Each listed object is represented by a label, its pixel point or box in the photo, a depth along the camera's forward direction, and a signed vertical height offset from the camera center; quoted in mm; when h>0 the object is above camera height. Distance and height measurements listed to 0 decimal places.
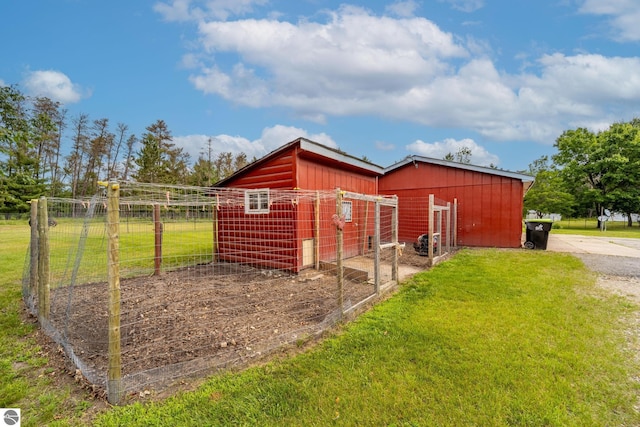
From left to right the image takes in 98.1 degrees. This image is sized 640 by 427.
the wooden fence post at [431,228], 6716 -523
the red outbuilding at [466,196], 9594 +404
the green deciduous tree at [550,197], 25011 +903
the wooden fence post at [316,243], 6313 -850
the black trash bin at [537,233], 9172 -878
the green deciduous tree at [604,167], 22970 +3481
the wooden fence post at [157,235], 6037 -657
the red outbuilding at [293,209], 6211 -70
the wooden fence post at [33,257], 3881 -742
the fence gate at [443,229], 6828 -732
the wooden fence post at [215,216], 7364 -266
